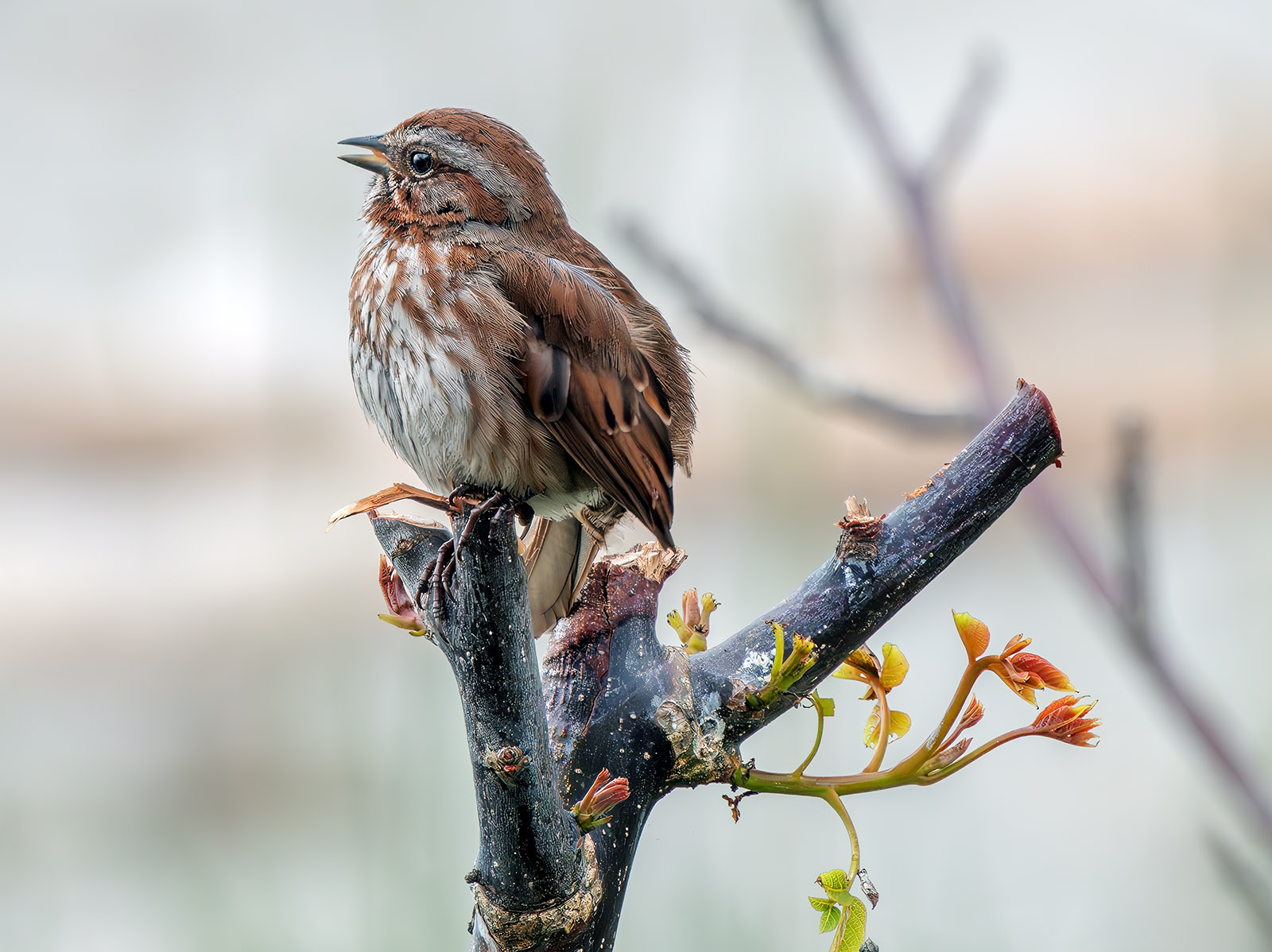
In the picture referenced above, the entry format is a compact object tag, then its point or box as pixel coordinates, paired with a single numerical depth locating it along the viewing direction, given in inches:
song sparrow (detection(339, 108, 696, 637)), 156.4
